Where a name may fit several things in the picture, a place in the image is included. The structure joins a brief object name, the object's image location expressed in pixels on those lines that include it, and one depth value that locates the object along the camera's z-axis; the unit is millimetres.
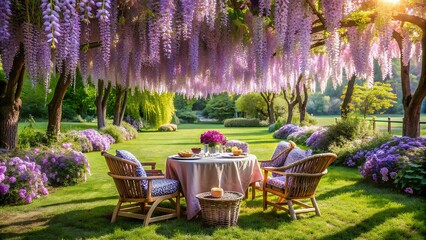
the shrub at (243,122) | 30141
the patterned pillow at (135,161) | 3988
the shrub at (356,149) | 7555
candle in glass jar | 3900
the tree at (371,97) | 18281
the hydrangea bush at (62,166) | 6172
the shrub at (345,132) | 9281
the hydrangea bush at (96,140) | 11969
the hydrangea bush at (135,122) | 23162
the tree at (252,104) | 29547
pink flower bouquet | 5023
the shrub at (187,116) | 40438
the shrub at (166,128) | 24000
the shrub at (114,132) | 14578
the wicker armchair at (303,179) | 4066
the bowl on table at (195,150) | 5016
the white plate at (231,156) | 4727
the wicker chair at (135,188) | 3916
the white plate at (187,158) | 4528
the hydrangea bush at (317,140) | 9648
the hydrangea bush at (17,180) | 4801
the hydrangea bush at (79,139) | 9858
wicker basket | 3764
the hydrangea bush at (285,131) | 15778
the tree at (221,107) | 40688
